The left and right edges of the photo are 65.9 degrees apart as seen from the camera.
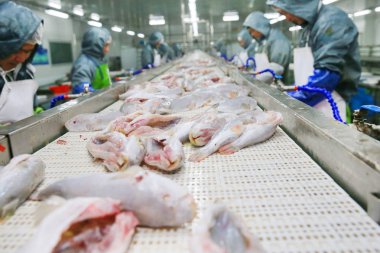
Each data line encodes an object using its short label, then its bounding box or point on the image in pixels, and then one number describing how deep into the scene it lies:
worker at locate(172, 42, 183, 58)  18.56
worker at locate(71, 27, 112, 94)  5.74
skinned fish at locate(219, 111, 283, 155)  1.82
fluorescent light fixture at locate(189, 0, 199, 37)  11.90
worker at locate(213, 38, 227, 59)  18.39
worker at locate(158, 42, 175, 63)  15.20
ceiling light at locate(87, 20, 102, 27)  13.25
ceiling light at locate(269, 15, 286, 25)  14.02
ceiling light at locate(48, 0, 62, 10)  7.95
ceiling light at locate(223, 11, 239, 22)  16.22
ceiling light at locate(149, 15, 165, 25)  15.98
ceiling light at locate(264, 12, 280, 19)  14.62
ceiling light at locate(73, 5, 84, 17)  9.41
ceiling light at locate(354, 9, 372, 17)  8.51
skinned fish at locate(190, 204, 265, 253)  0.91
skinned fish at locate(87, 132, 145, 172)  1.53
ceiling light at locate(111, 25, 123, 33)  15.77
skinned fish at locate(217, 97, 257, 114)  2.52
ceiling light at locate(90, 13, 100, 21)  11.60
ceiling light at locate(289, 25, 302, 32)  13.21
